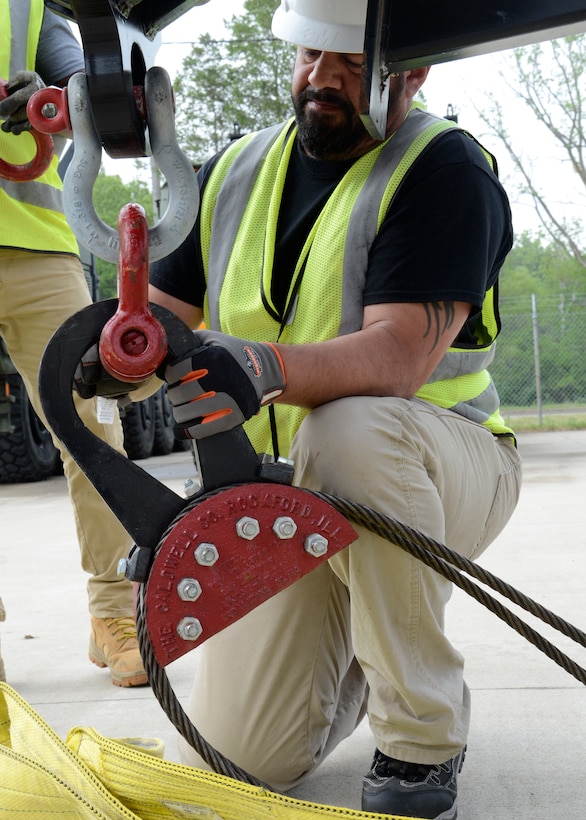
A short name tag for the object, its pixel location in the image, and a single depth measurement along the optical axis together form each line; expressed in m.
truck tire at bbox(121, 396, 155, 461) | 7.29
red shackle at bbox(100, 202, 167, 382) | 1.13
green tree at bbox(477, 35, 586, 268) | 15.86
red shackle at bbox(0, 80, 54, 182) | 1.62
